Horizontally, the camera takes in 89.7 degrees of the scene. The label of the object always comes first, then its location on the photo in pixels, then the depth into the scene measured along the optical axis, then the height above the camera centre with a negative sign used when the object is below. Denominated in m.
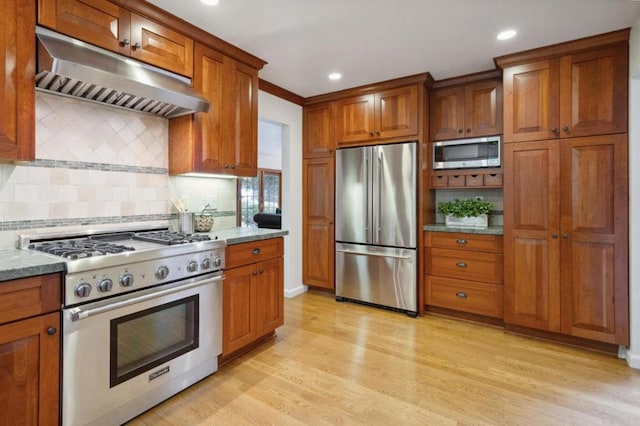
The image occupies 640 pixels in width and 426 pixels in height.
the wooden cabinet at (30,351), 1.30 -0.58
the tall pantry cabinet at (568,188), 2.50 +0.20
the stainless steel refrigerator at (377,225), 3.39 -0.14
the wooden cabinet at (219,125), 2.43 +0.70
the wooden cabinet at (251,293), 2.28 -0.62
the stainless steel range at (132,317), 1.50 -0.57
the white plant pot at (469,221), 3.32 -0.09
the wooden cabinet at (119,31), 1.72 +1.10
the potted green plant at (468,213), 3.32 +0.00
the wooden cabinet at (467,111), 3.26 +1.08
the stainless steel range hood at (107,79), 1.63 +0.76
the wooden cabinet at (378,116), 3.43 +1.10
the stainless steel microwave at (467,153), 3.26 +0.63
